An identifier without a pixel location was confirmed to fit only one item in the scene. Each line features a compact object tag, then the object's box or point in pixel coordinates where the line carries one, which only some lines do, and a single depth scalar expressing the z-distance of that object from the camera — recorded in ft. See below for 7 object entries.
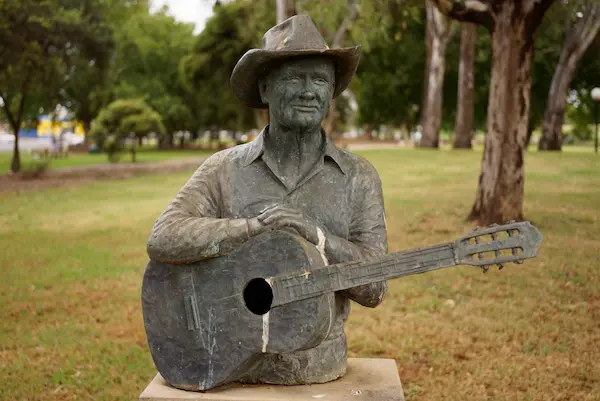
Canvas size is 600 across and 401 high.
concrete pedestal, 10.69
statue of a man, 10.56
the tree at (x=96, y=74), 92.58
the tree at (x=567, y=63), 81.20
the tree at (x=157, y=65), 159.38
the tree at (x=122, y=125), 102.12
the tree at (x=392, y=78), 116.37
